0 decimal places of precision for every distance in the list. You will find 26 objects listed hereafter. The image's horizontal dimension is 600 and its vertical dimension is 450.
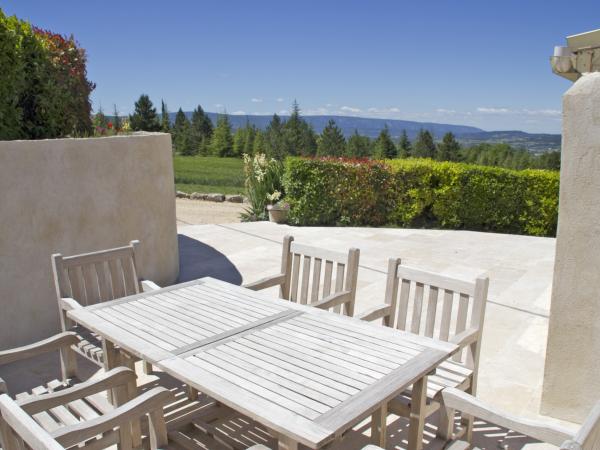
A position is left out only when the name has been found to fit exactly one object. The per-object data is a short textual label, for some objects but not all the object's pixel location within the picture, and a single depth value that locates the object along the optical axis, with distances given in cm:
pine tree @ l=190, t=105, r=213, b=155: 4722
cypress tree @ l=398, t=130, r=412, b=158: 5852
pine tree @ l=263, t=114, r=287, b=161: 4304
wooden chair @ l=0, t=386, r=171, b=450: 139
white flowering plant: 1066
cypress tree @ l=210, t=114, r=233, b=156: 4500
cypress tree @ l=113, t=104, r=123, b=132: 5325
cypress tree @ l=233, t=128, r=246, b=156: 4422
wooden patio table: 172
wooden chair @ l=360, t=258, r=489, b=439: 246
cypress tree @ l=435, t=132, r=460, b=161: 5578
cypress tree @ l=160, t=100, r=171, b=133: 4045
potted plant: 1013
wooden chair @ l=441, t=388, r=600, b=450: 128
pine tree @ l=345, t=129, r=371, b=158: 5078
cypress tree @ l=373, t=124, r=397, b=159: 5262
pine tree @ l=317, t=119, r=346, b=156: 4794
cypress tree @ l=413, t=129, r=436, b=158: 5803
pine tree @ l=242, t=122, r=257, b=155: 4409
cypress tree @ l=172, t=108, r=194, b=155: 4569
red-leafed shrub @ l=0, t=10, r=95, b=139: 452
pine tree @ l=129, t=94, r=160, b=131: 4550
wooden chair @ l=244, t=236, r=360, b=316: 328
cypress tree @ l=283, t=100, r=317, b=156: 4638
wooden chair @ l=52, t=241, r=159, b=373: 304
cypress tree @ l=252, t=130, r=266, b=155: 4294
